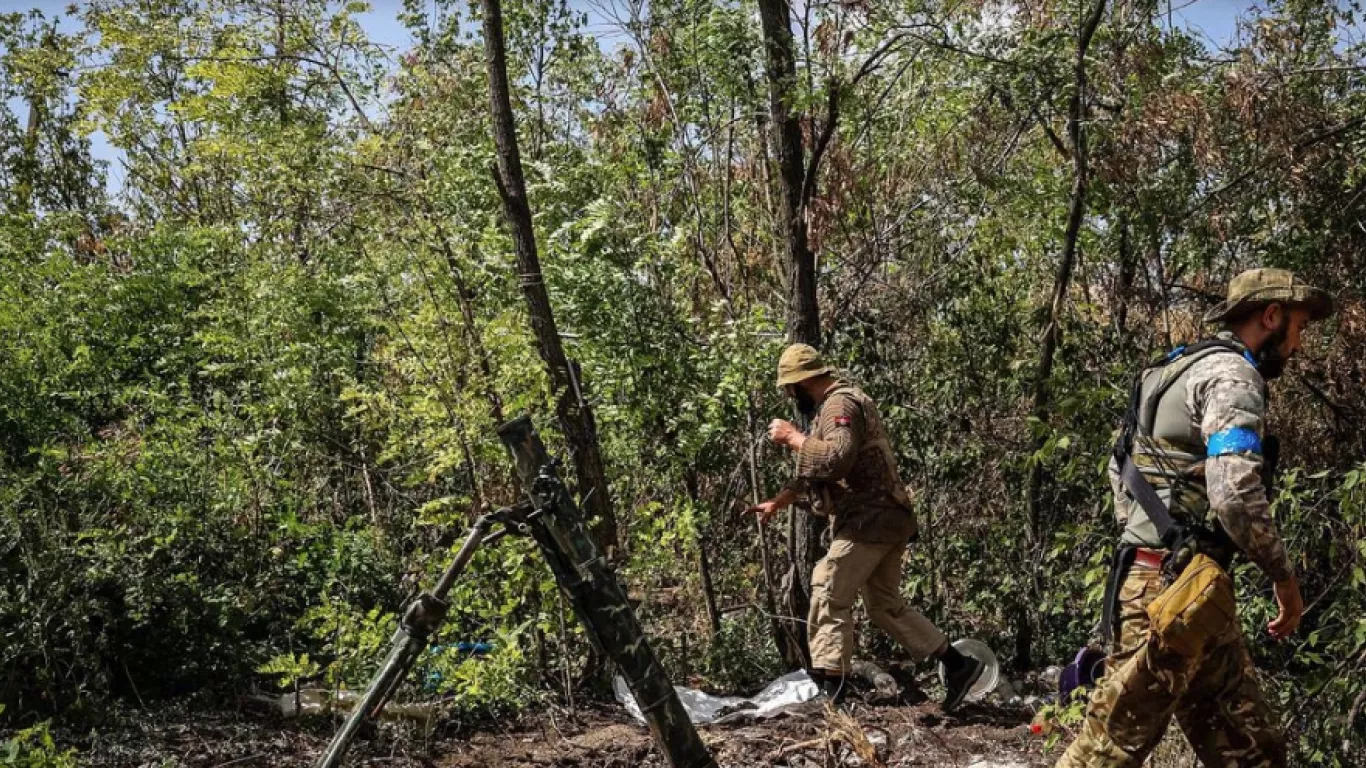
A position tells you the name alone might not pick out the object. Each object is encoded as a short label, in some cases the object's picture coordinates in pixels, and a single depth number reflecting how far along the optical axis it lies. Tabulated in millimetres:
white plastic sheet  6336
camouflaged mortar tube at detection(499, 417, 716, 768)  3668
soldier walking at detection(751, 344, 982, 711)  6027
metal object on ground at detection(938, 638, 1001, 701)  6457
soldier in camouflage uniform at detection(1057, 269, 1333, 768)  3621
